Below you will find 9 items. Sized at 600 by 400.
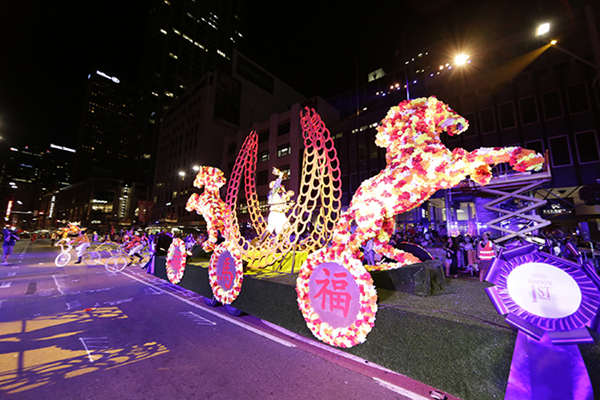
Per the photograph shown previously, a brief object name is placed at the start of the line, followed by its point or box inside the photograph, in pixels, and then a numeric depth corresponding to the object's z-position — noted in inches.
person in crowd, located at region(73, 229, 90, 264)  474.2
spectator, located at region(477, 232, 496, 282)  250.0
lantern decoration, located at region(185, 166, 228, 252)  203.9
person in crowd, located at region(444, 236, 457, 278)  291.0
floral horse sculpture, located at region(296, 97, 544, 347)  96.5
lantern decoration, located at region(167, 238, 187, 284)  227.4
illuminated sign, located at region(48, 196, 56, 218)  3179.1
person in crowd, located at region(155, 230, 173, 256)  291.4
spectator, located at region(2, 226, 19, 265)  487.1
